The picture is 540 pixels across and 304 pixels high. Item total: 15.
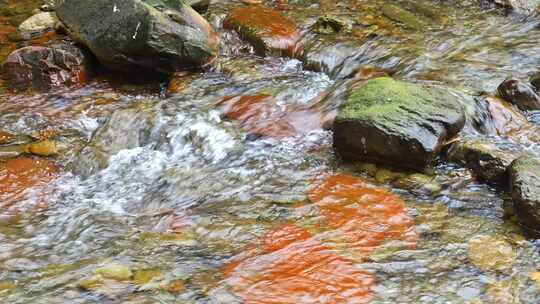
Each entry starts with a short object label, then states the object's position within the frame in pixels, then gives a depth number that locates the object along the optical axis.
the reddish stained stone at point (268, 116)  5.89
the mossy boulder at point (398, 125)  4.69
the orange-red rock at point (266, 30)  8.12
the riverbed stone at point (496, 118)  5.34
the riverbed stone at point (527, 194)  3.85
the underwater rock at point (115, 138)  6.04
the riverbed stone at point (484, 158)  4.50
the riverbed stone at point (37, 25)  9.33
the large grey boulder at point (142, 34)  7.45
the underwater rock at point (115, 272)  3.57
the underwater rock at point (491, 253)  3.60
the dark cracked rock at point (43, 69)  7.77
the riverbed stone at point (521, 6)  8.19
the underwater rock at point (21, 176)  5.52
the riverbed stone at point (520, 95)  5.68
